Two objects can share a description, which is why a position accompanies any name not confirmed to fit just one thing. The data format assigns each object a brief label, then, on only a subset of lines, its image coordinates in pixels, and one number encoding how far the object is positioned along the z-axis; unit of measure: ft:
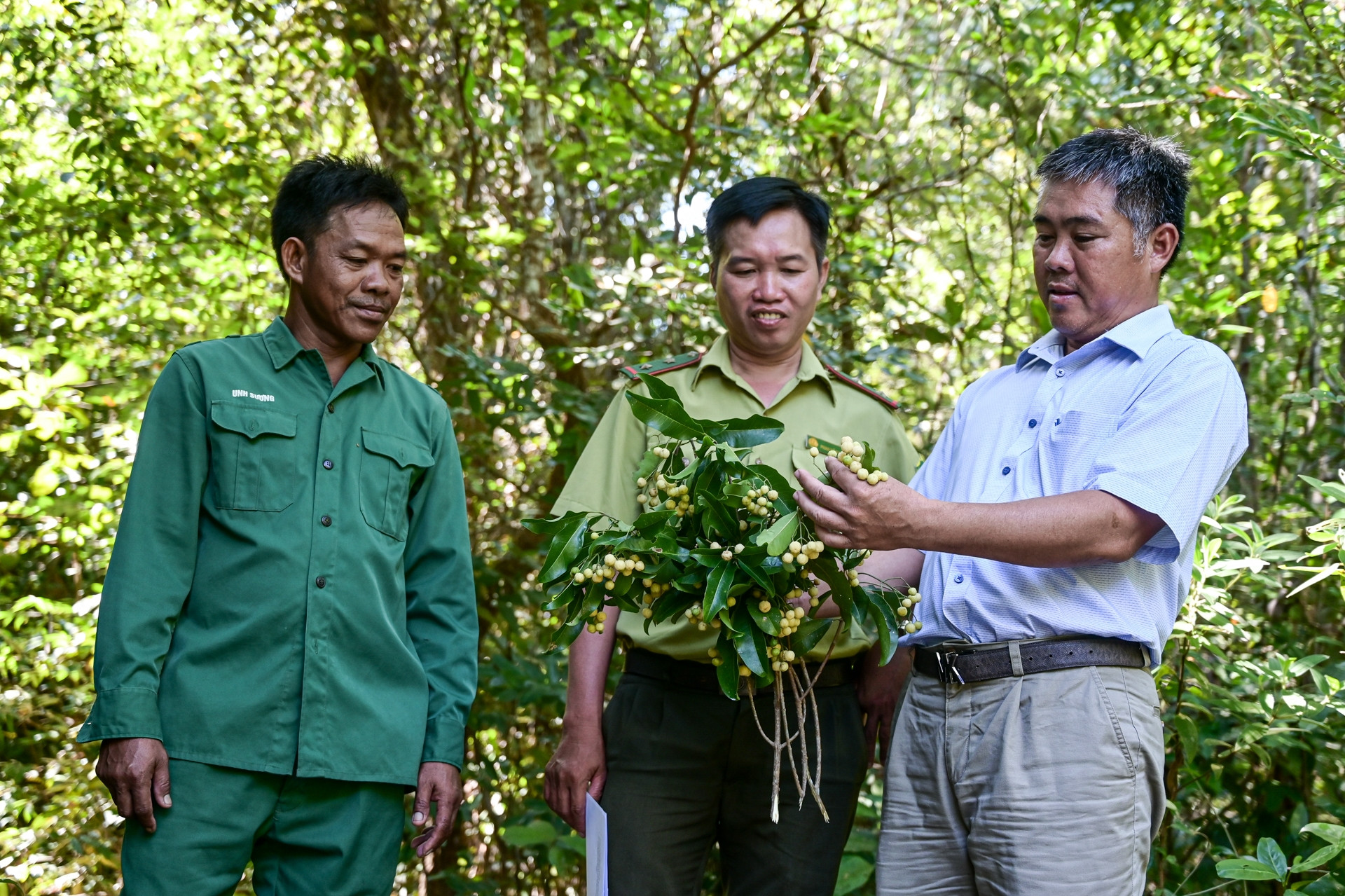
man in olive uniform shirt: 7.24
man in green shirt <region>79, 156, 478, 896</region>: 6.25
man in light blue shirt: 5.57
